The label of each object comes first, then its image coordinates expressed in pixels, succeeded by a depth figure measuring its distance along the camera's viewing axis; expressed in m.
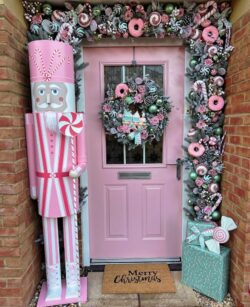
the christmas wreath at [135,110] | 2.15
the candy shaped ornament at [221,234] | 1.97
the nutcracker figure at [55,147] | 1.73
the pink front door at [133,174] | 2.25
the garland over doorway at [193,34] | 1.97
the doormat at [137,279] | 2.13
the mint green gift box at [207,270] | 1.98
